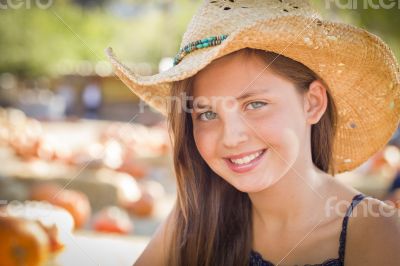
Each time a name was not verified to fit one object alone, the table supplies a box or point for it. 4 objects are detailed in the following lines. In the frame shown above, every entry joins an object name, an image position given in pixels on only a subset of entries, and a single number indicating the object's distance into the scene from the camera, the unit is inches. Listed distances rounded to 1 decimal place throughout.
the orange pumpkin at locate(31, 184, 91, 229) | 142.9
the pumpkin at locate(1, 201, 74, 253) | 77.7
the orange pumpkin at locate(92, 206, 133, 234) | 142.5
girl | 63.2
